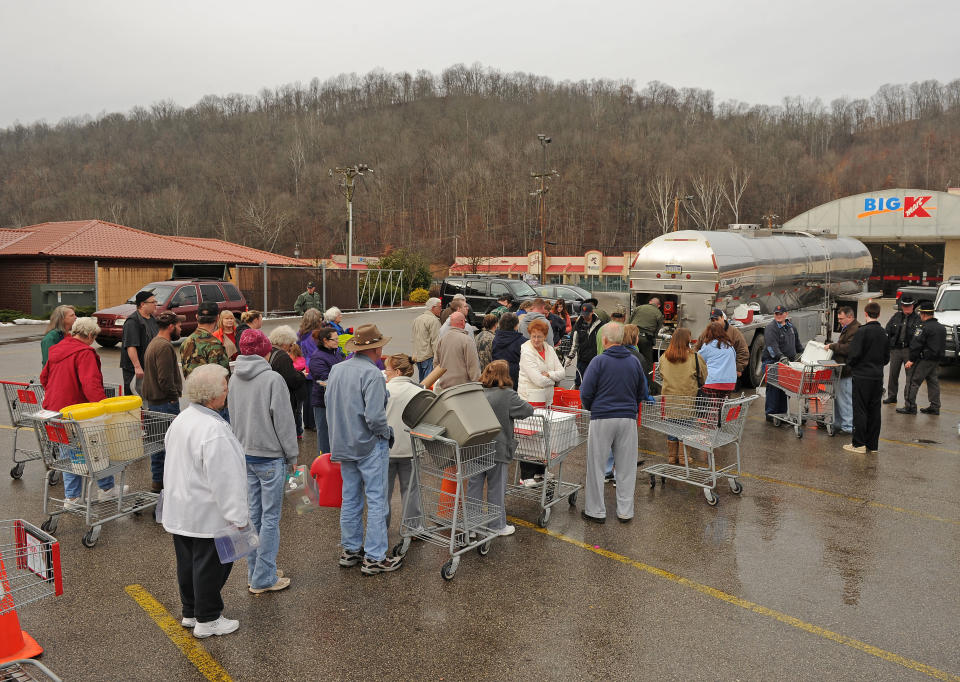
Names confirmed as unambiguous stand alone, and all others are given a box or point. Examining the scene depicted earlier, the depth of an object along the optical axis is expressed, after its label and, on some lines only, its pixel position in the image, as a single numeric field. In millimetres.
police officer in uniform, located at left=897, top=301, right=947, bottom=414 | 11930
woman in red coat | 7055
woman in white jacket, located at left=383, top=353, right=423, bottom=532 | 5910
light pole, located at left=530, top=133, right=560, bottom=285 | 41016
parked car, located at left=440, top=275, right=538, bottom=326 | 25859
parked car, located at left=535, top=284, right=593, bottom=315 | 26625
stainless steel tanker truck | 14250
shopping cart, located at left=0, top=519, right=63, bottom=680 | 3748
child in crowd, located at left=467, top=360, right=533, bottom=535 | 6227
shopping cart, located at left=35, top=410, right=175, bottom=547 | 6223
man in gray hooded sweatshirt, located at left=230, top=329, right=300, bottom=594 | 5273
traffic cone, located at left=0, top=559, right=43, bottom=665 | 3903
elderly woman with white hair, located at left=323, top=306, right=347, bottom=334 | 10148
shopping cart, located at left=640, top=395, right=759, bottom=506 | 7773
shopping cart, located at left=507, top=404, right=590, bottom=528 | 6750
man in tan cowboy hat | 5461
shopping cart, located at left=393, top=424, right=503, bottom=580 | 5707
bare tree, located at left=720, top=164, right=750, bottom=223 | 91600
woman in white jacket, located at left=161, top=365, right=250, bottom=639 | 4320
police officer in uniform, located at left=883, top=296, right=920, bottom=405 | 12508
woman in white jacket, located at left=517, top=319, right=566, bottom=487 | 8133
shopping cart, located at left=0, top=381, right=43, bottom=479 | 7832
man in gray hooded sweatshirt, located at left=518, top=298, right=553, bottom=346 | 11758
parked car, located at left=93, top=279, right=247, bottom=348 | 19447
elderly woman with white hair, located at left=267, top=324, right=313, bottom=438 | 7305
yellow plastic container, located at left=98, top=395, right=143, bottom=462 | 6418
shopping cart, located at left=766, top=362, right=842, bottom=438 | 10742
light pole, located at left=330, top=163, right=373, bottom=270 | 39719
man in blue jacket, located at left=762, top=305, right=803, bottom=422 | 12094
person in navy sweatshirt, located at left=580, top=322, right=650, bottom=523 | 6980
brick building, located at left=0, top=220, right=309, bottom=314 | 31141
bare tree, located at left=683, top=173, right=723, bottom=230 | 78212
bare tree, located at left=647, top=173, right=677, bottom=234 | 85688
